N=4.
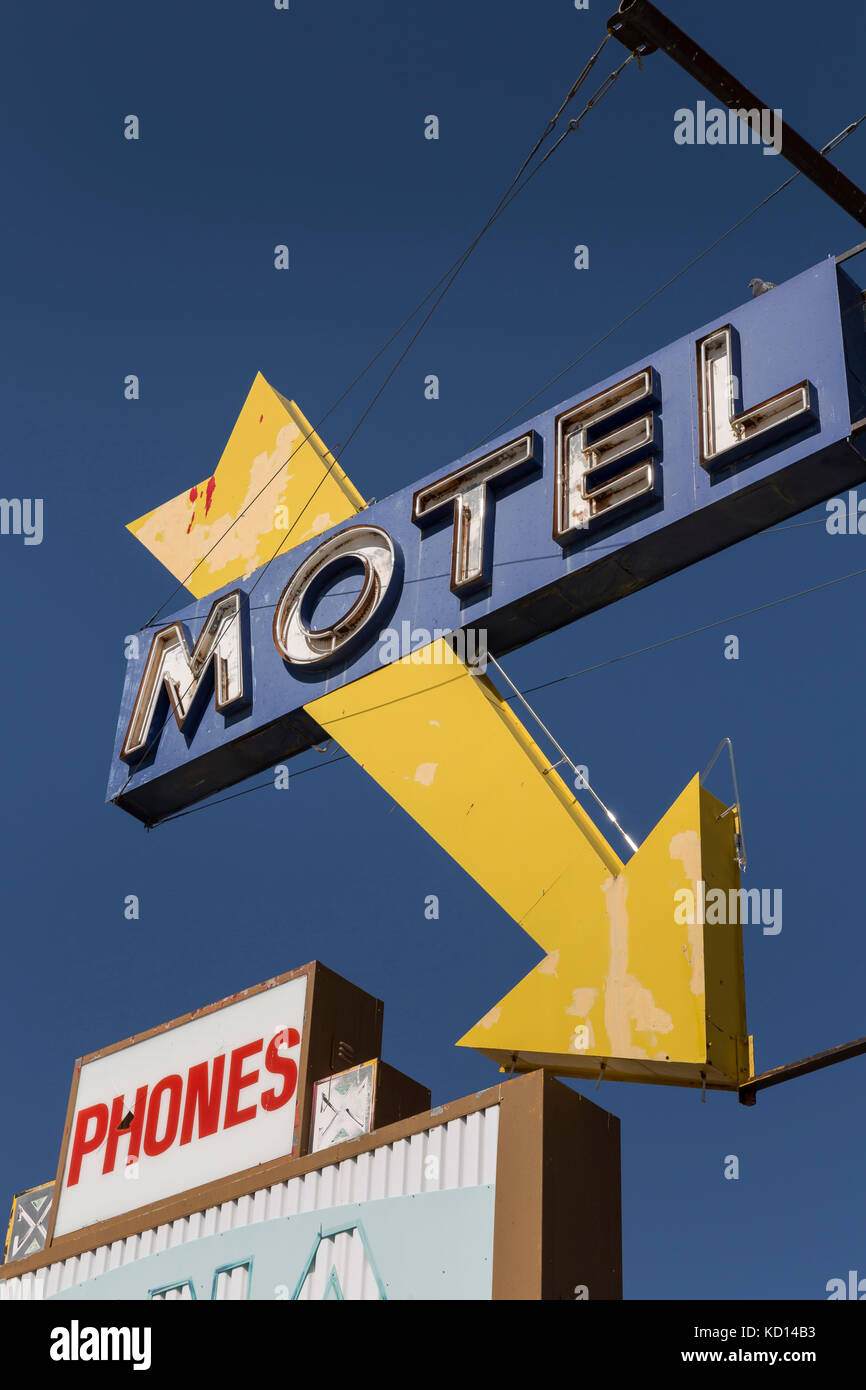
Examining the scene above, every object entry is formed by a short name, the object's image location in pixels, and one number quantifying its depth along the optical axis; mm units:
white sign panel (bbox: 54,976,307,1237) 15484
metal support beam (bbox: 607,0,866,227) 13422
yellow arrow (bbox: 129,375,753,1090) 13398
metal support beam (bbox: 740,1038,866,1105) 11930
